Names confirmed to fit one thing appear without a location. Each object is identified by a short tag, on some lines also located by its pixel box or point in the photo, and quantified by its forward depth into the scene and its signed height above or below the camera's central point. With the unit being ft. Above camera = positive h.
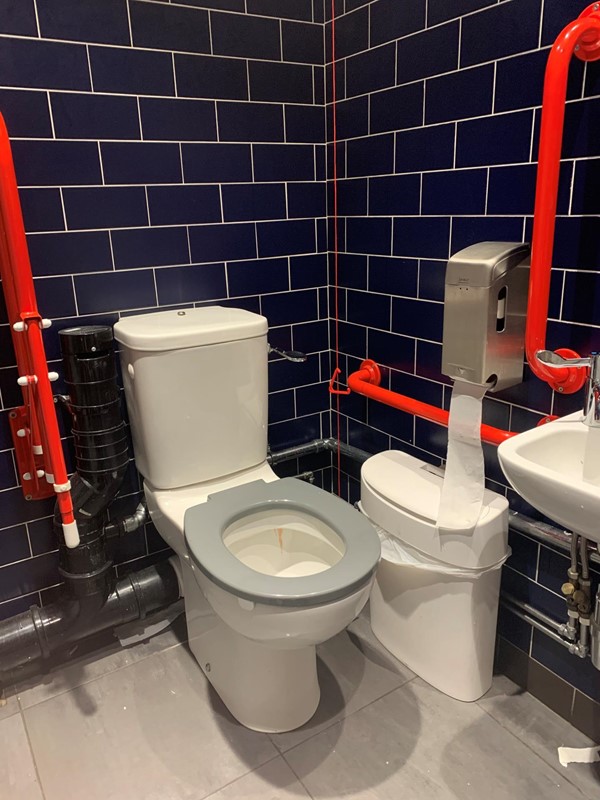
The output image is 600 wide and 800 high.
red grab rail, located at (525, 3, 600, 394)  3.73 +0.11
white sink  3.29 -1.56
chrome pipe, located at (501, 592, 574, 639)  4.71 -3.18
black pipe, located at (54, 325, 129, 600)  5.05 -1.97
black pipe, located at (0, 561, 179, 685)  5.41 -3.52
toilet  4.85 -2.34
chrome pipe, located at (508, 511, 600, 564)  4.53 -2.44
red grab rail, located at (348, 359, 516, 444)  4.84 -1.76
